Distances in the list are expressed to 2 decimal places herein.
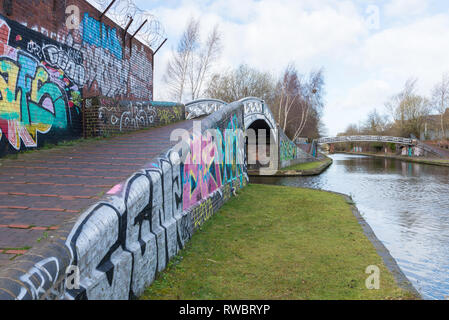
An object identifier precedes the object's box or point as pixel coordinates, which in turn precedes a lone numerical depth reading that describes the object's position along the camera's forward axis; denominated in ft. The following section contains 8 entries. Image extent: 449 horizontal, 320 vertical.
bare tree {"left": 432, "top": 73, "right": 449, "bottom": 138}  143.23
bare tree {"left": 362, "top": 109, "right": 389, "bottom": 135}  208.65
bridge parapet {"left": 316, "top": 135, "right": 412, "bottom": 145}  159.25
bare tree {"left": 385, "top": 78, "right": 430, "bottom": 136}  165.68
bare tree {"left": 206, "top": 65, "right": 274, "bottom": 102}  121.39
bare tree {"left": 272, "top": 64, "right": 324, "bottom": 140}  112.57
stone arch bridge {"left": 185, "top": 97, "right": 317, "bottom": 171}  49.70
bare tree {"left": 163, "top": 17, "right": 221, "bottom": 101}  77.30
